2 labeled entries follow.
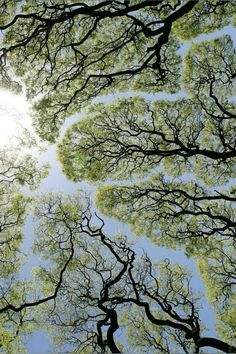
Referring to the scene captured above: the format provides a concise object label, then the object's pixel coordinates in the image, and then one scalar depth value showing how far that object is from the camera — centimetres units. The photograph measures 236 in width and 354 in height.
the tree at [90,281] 1681
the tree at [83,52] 1247
